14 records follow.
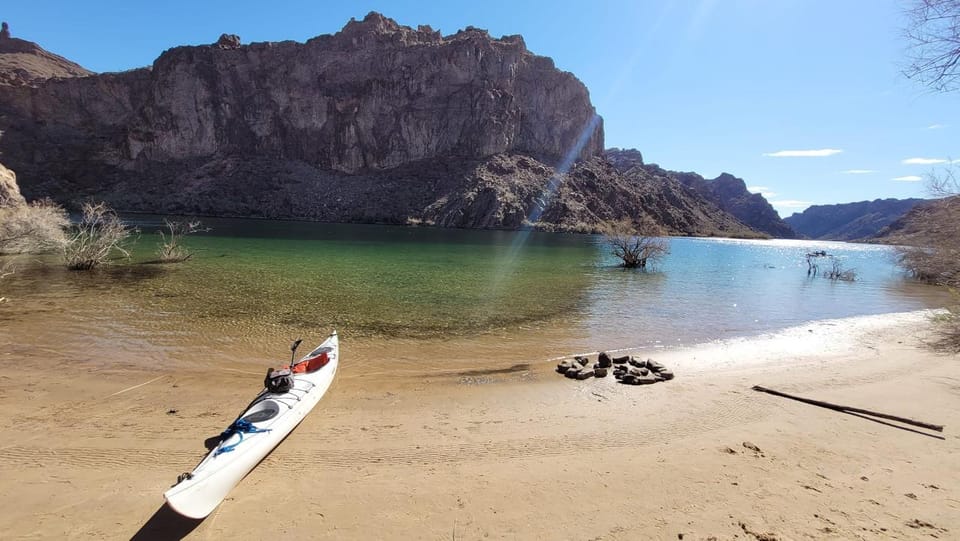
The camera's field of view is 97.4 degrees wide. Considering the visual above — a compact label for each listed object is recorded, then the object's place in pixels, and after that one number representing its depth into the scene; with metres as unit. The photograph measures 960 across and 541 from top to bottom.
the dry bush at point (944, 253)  7.50
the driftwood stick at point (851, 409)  7.19
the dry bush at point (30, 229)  23.52
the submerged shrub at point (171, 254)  25.94
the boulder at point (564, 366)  10.03
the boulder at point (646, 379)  9.20
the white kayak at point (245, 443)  4.45
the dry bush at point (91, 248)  21.52
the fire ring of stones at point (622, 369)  9.35
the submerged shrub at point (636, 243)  34.91
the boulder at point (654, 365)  9.93
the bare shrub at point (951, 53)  3.92
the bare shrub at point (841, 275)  34.96
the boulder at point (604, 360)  10.14
